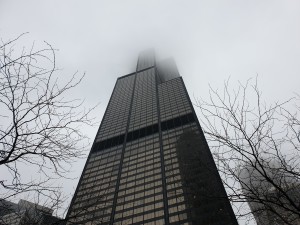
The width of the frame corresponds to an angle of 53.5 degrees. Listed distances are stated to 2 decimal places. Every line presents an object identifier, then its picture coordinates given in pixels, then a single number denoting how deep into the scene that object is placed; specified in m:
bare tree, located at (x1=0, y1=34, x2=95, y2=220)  7.54
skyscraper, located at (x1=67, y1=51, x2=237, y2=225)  77.69
